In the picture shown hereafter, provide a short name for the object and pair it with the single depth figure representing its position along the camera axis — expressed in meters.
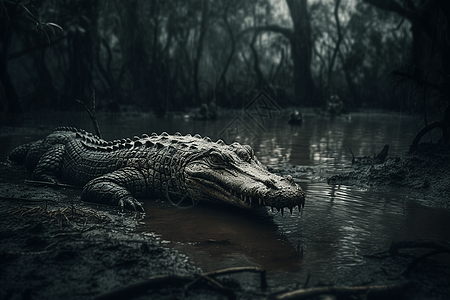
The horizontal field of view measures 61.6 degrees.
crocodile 3.40
